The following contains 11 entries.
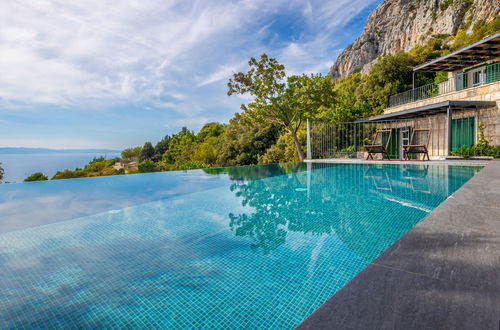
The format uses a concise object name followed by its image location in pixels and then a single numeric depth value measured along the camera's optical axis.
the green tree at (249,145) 26.24
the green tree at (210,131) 45.63
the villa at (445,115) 10.00
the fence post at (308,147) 12.17
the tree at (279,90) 13.69
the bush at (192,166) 17.03
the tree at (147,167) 16.38
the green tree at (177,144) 48.25
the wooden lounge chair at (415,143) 12.51
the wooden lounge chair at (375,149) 10.74
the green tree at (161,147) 50.81
